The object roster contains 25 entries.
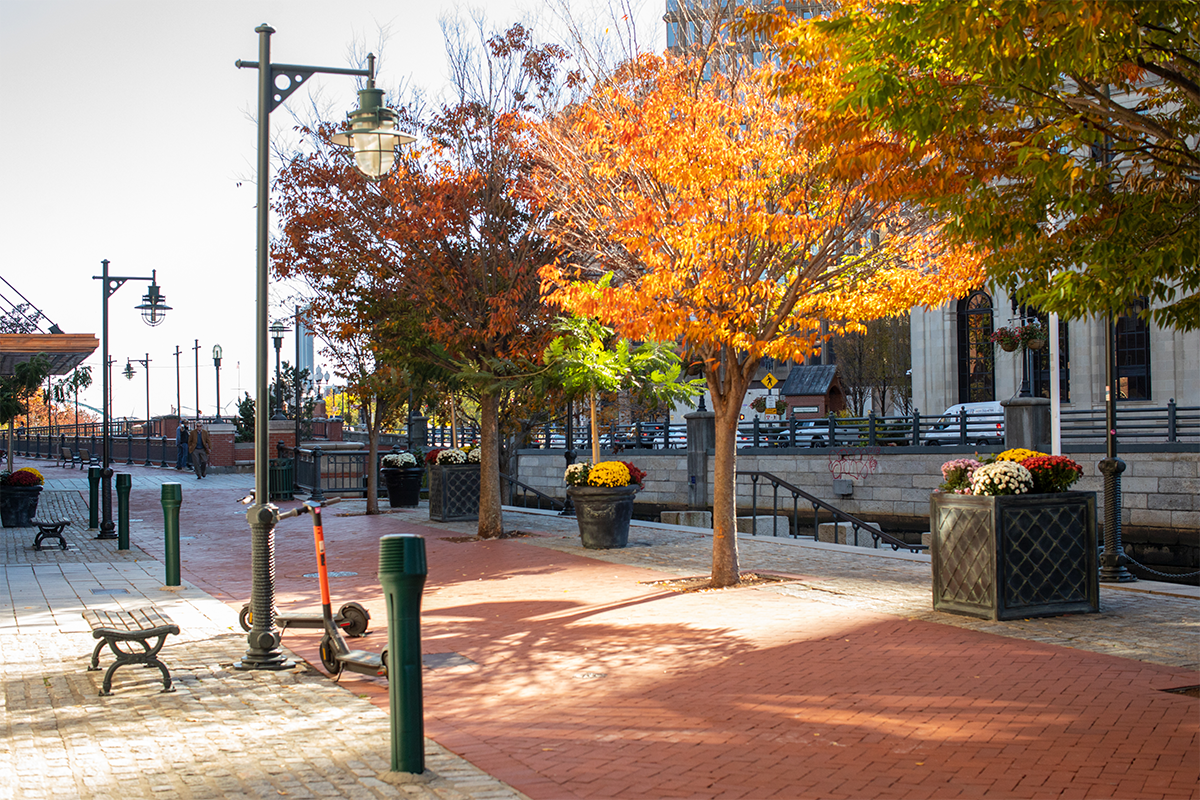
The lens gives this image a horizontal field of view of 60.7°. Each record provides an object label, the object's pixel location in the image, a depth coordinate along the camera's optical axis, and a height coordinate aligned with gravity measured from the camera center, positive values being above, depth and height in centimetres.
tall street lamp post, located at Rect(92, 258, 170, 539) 1709 -25
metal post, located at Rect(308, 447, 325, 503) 2603 -148
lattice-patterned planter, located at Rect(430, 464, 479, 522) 2002 -144
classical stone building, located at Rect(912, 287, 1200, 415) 2980 +158
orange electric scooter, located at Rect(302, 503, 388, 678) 696 -162
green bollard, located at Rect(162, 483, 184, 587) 1159 -116
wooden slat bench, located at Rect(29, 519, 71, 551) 1586 -164
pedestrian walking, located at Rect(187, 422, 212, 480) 3403 -99
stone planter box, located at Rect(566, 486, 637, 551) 1521 -147
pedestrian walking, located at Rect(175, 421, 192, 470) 3922 -99
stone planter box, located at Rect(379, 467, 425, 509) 2405 -156
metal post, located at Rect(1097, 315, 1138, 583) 1142 -100
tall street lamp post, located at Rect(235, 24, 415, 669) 764 +2
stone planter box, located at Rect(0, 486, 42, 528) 1922 -152
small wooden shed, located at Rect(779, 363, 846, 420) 6881 +179
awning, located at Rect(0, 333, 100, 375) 2239 +177
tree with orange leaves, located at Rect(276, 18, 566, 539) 1552 +293
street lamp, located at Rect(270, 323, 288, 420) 2851 +188
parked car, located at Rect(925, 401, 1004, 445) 2353 -45
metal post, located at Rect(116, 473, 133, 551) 1539 -136
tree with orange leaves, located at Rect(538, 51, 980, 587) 1053 +191
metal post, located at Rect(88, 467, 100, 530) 1886 -153
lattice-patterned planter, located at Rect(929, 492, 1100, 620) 902 -130
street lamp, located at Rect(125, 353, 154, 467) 6896 +396
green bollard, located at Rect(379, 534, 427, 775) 483 -95
